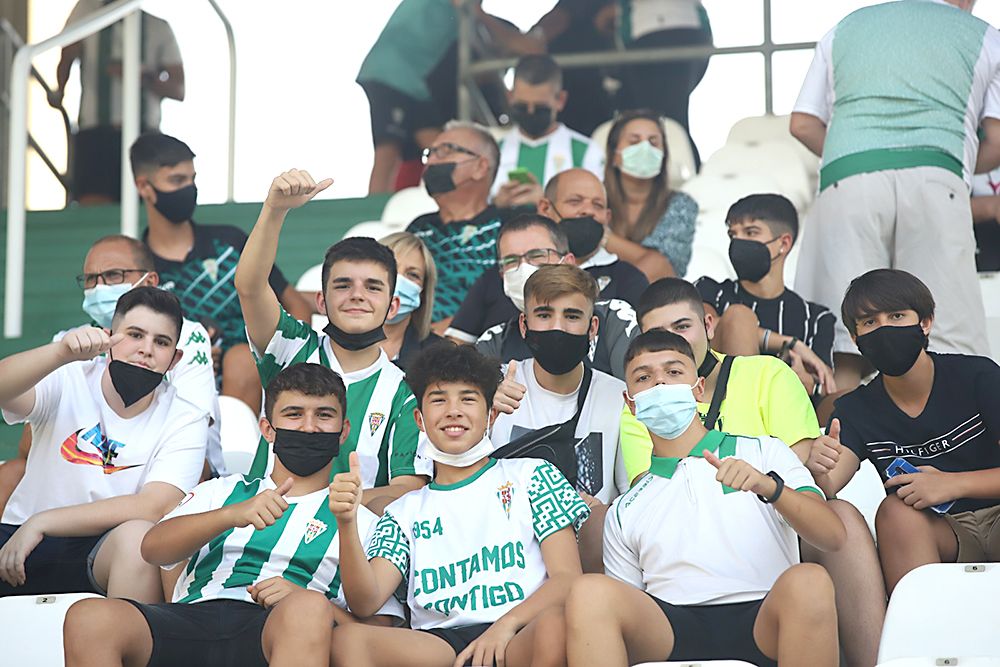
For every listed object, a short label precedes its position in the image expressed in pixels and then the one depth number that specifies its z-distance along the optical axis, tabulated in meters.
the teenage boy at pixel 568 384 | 7.81
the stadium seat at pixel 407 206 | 13.37
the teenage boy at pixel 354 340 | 7.66
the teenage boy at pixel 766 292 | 8.95
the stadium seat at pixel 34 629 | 6.78
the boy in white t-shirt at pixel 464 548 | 6.38
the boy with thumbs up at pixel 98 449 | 7.53
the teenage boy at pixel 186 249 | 10.78
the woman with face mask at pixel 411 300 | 9.32
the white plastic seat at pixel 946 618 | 6.23
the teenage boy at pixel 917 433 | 6.96
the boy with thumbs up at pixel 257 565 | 6.30
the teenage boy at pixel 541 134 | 12.90
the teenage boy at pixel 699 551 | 6.03
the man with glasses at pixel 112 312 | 8.44
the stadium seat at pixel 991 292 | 10.98
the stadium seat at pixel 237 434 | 9.34
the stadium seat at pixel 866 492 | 8.25
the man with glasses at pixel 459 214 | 11.14
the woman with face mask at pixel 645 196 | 11.38
